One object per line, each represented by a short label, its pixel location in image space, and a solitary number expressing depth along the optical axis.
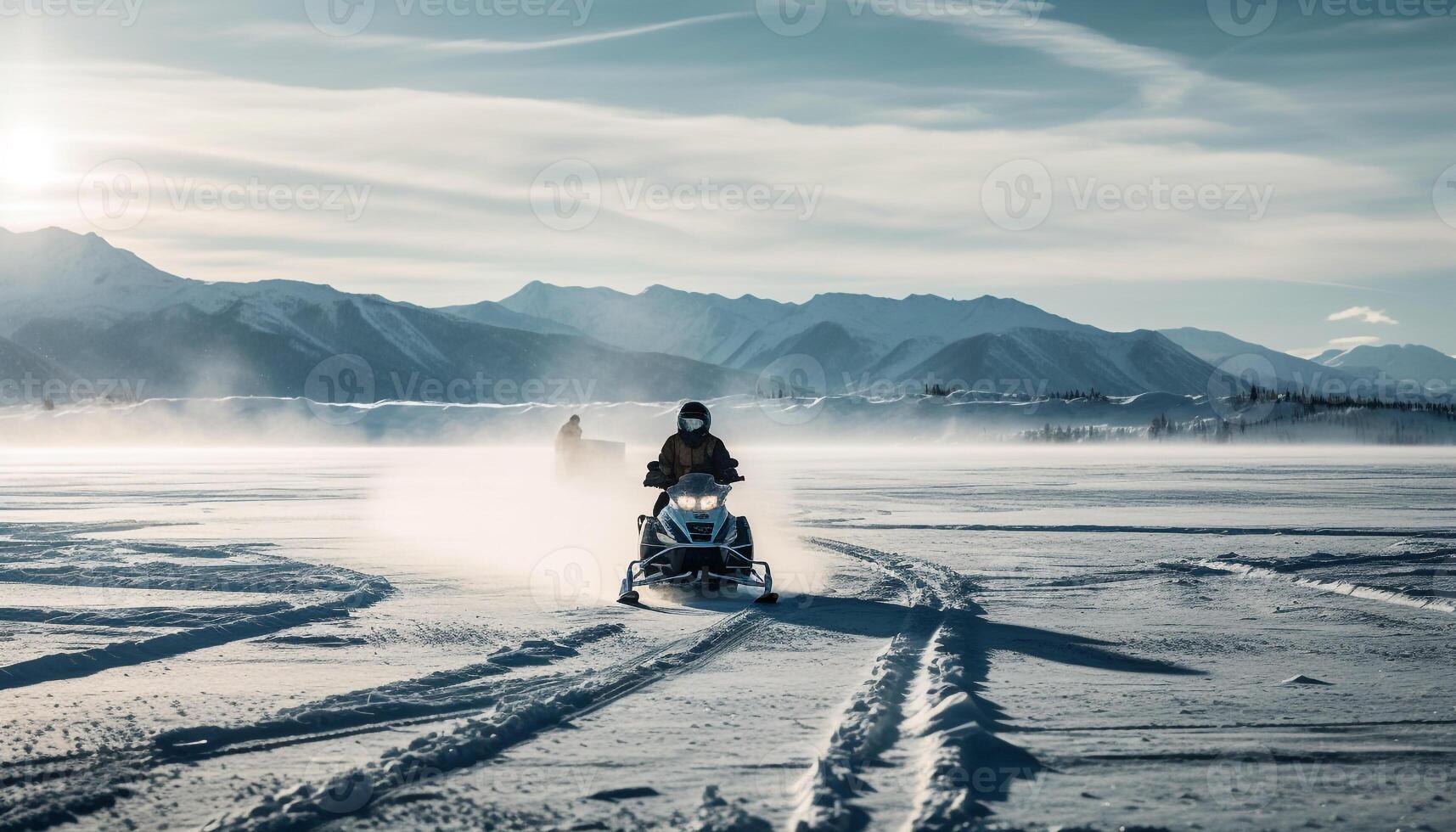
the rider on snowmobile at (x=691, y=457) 13.83
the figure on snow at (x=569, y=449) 32.50
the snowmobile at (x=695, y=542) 12.87
